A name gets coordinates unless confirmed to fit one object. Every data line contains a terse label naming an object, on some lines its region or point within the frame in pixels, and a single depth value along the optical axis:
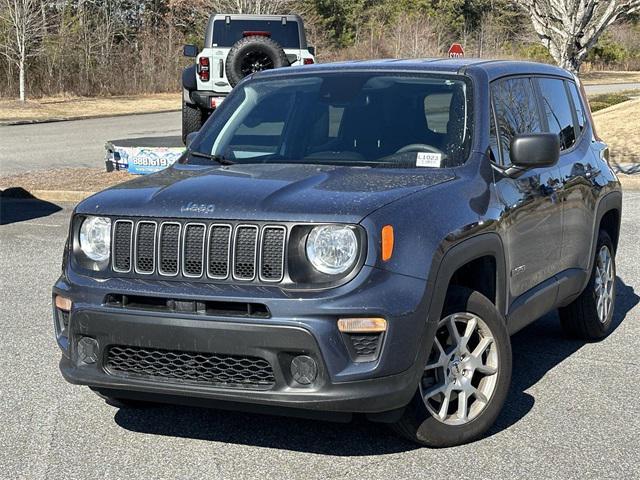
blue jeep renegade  4.49
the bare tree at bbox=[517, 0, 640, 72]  22.09
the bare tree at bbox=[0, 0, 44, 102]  39.56
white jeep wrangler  18.84
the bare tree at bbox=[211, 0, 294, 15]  44.38
